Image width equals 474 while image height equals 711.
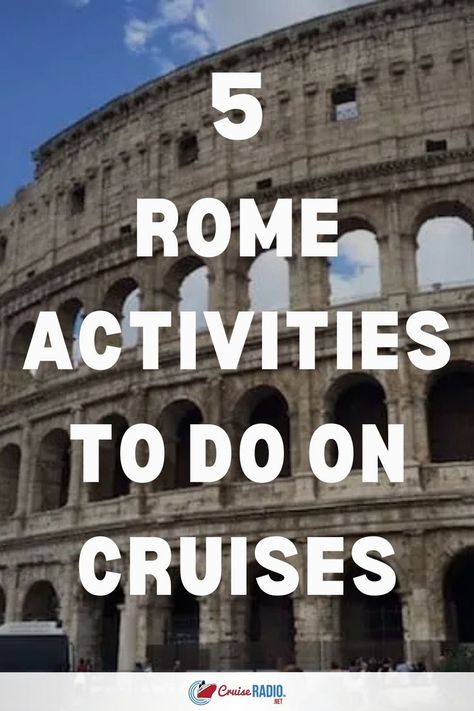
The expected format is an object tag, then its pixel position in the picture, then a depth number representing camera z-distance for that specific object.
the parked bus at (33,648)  16.58
